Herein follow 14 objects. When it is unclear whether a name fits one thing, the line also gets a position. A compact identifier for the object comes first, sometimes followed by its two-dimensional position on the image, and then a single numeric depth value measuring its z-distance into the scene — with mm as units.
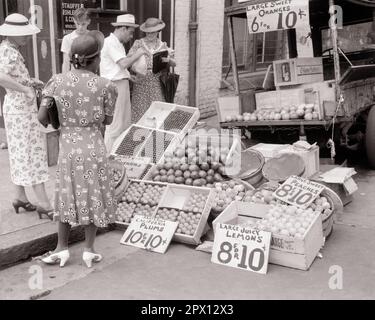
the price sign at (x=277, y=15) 6414
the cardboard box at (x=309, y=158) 5816
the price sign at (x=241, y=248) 4094
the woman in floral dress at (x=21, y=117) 4445
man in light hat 6527
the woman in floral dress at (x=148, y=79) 6996
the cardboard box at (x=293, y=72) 7605
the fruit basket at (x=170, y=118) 6398
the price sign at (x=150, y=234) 4559
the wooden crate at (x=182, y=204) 4629
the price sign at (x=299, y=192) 4949
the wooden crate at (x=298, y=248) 4098
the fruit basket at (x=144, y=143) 6090
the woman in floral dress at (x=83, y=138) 3705
